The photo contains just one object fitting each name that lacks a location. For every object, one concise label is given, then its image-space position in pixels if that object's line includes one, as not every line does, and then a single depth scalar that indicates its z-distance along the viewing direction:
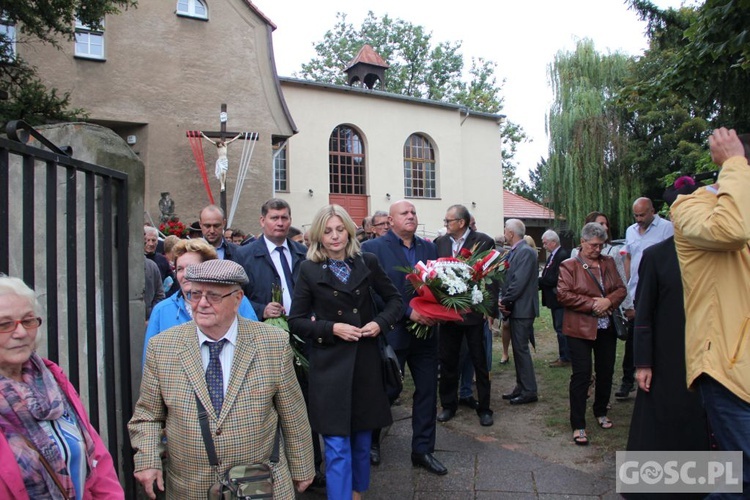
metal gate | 2.46
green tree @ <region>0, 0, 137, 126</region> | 9.34
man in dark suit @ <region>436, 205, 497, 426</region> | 5.70
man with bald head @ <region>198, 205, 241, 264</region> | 5.25
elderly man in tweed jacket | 2.66
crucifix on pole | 17.69
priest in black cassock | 3.31
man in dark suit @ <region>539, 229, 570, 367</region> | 8.22
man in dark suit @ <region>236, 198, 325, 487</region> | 4.57
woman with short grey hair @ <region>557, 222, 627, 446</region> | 5.22
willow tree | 24.16
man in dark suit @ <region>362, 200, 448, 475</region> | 4.69
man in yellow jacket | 2.62
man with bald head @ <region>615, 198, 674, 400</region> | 6.55
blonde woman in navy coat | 3.74
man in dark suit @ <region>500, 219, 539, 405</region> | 6.59
